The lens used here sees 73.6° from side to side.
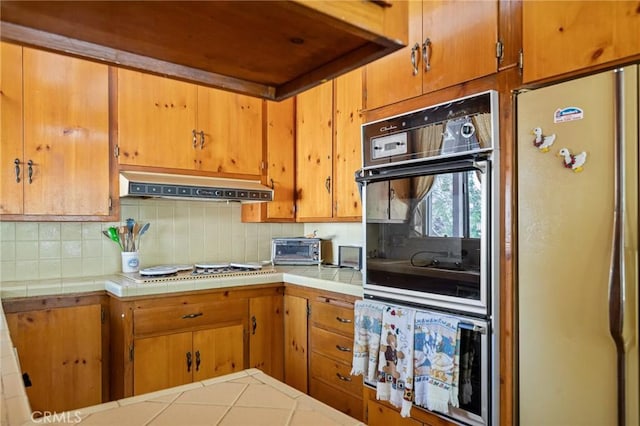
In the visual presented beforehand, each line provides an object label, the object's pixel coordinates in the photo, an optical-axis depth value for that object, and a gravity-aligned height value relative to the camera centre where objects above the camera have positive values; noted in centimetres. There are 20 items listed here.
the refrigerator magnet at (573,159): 134 +17
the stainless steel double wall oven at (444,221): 159 -3
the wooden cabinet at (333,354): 230 -79
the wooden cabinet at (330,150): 267 +43
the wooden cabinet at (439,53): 164 +69
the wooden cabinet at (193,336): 230 -71
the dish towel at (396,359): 181 -63
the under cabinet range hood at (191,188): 244 +17
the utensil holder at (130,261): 268 -29
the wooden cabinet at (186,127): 257 +57
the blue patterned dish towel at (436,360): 165 -58
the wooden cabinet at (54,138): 222 +43
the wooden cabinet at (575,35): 127 +57
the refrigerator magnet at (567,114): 135 +32
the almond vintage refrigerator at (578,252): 124 -12
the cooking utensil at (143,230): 275 -9
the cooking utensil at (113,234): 264 -11
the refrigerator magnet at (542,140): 142 +25
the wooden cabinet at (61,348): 218 -70
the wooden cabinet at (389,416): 180 -91
